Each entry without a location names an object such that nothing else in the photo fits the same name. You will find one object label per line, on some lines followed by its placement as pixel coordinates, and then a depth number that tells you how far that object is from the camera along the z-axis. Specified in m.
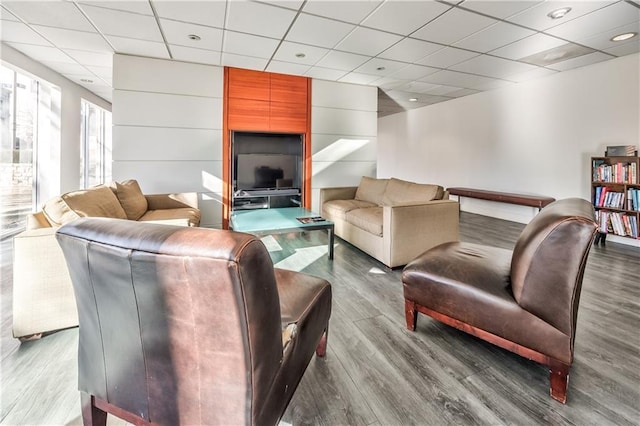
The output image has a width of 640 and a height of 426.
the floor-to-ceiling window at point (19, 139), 4.18
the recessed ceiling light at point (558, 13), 2.98
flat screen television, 5.14
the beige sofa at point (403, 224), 3.15
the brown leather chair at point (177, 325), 0.81
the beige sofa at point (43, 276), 1.83
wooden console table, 5.07
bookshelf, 3.95
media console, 5.07
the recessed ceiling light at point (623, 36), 3.58
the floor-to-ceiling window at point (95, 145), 6.34
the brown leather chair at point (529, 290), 1.37
